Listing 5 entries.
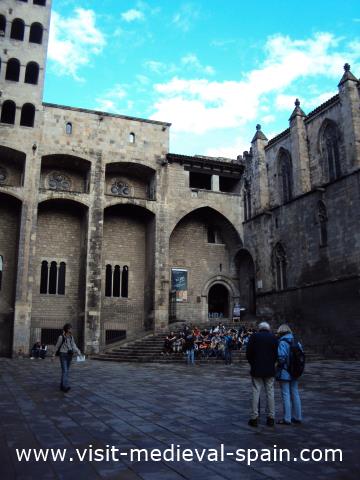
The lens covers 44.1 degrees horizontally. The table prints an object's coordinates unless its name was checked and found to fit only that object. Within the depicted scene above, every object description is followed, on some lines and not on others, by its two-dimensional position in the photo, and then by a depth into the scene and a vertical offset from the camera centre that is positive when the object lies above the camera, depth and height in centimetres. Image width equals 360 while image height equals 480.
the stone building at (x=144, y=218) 2519 +750
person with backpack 723 -65
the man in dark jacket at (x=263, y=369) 704 -55
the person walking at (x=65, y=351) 1105 -40
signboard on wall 3058 +352
